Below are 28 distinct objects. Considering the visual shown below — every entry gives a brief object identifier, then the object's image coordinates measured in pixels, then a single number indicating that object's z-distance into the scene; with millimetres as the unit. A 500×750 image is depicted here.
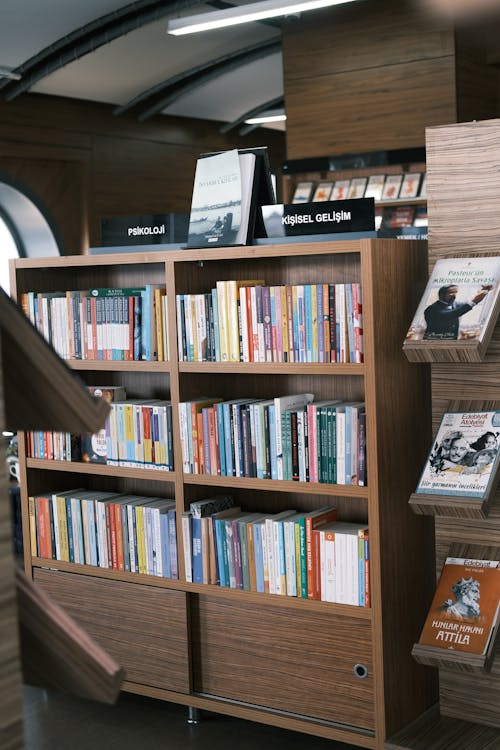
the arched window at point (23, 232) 9211
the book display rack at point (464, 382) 3141
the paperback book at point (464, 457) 2963
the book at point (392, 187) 7215
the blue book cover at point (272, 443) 3525
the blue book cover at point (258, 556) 3592
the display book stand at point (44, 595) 1185
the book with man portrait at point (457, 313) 2924
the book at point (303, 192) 7539
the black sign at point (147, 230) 3953
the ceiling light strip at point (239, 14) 6074
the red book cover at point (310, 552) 3459
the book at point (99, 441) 4031
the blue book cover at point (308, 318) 3430
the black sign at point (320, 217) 3434
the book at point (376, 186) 7285
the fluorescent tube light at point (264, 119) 10643
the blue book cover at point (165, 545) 3846
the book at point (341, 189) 7453
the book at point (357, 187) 7391
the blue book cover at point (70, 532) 4152
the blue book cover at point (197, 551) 3740
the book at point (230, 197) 3654
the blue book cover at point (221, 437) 3652
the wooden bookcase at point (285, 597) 3299
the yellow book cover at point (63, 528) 4170
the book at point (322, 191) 7477
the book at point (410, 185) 7148
